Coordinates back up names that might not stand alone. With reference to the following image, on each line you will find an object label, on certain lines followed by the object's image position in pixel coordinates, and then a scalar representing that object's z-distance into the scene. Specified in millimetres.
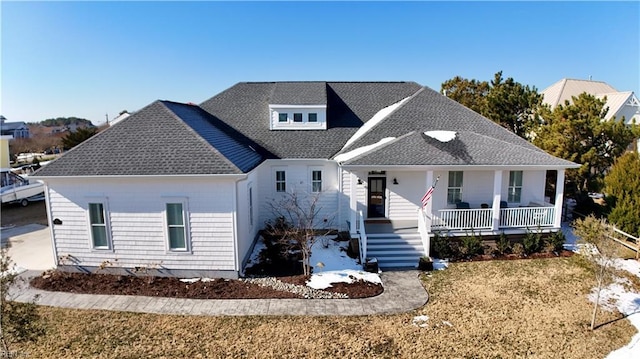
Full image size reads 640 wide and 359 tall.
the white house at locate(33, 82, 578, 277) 11125
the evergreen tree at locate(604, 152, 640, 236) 14195
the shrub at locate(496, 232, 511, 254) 13305
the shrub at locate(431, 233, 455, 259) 13008
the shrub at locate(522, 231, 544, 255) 13277
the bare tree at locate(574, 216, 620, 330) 8617
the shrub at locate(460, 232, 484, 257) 13109
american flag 12633
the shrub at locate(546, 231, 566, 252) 13477
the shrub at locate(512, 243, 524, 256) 13344
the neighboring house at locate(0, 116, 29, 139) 62159
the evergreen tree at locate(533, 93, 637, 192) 16969
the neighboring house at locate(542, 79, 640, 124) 34000
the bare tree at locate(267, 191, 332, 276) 15562
